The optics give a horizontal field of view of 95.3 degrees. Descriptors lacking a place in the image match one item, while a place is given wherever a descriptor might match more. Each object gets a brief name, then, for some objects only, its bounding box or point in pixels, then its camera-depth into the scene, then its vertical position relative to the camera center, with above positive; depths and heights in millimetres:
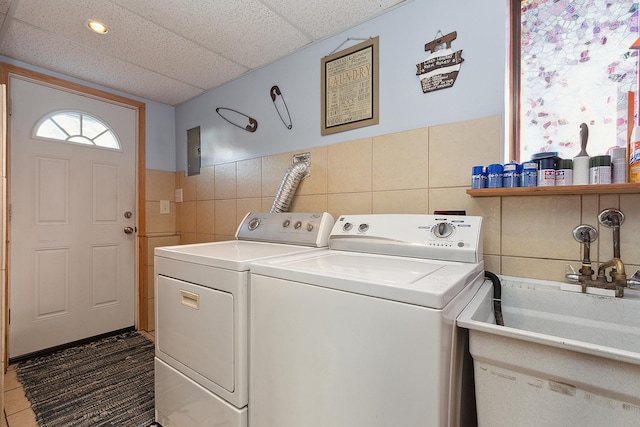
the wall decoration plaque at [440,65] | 1389 +713
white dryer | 1106 -468
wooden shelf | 958 +74
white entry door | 2178 -104
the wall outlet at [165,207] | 2941 +50
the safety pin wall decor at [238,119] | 2305 +771
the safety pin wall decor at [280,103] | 2072 +785
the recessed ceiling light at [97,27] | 1720 +1116
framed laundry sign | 1664 +741
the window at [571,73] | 1130 +575
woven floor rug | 1612 -1124
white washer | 716 -342
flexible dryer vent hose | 1914 +162
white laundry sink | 633 -394
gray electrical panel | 2820 +596
